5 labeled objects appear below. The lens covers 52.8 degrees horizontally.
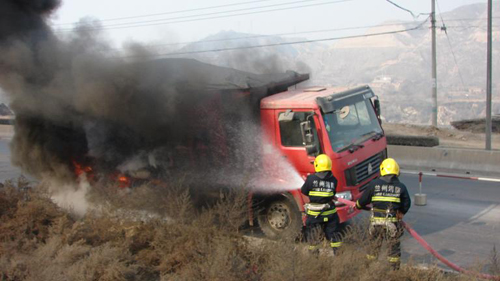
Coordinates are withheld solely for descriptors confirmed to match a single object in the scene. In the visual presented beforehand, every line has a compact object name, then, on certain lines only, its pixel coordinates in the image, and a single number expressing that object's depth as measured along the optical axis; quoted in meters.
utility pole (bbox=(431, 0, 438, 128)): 22.28
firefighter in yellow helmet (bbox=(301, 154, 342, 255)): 6.04
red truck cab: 6.98
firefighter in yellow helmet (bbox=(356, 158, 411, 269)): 5.51
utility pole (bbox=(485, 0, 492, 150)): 13.91
